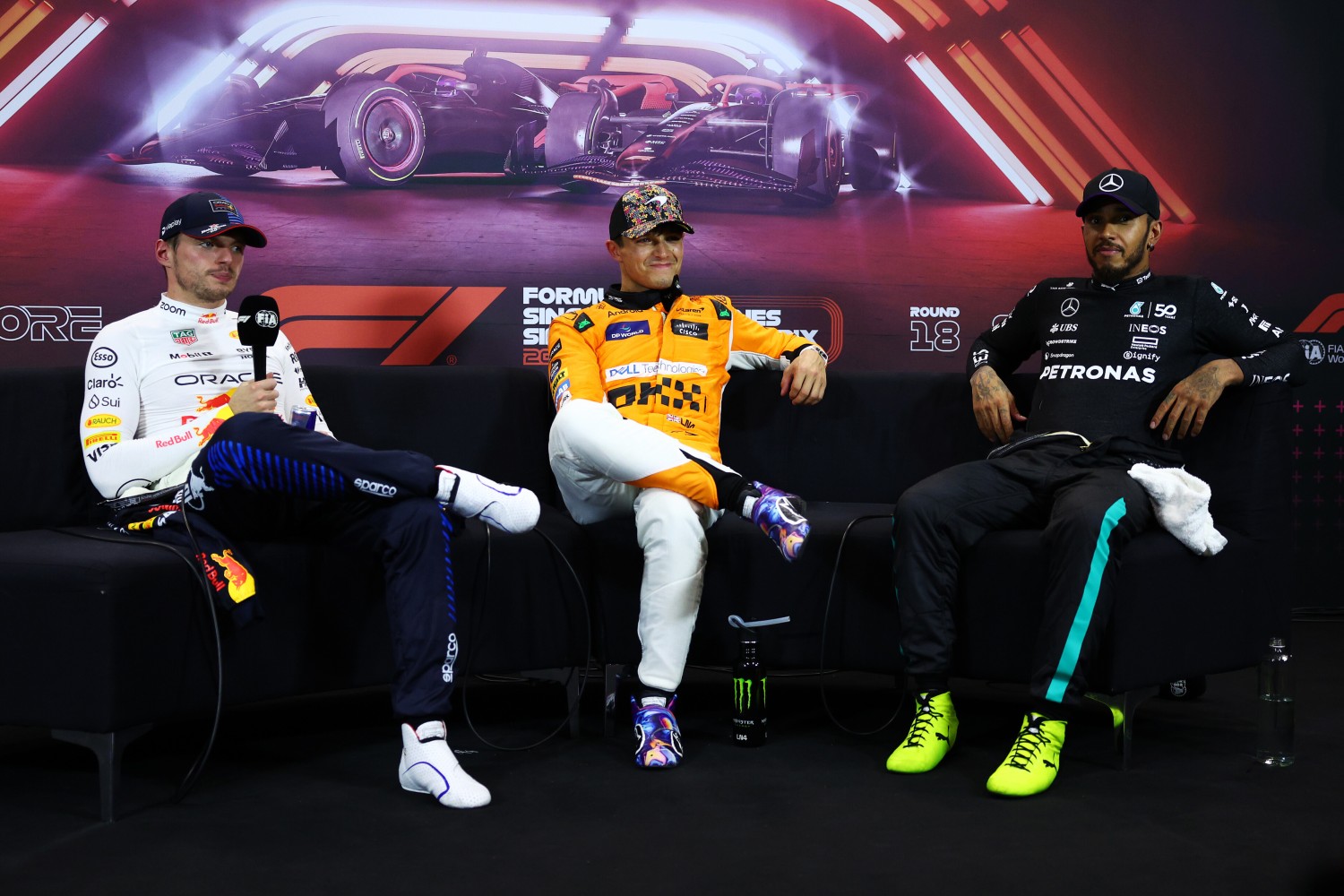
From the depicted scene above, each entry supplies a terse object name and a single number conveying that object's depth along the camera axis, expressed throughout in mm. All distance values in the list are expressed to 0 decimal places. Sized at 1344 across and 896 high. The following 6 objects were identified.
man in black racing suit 2381
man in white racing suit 2262
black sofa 2145
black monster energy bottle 2621
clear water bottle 2502
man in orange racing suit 2568
